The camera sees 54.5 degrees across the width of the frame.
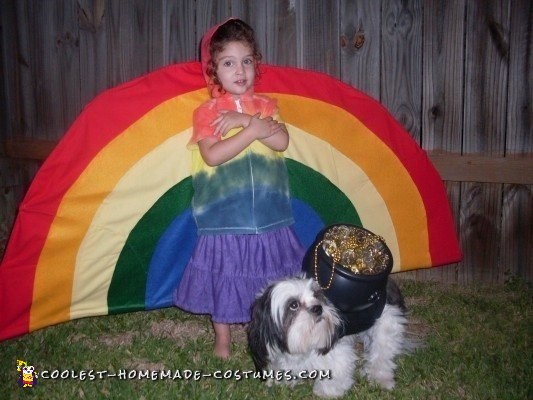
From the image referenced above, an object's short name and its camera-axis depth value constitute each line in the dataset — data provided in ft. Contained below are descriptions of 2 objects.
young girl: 9.29
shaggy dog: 7.88
